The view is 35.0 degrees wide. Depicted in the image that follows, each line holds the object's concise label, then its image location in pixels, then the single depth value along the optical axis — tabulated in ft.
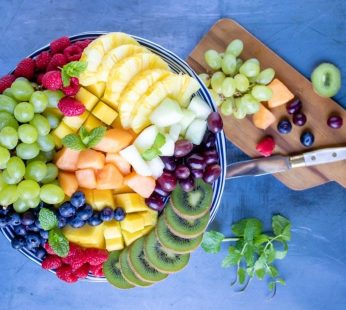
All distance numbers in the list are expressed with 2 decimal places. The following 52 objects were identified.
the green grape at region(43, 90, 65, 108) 3.62
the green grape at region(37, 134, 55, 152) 3.61
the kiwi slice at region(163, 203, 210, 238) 3.84
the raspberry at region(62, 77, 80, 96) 3.53
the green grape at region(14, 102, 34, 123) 3.48
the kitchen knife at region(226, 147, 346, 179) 4.35
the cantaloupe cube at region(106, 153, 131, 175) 3.75
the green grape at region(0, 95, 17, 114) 3.51
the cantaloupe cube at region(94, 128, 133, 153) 3.64
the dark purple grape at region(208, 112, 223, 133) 3.74
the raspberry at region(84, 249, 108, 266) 3.80
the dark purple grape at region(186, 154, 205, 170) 3.77
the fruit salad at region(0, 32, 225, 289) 3.53
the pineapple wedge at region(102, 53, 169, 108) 3.47
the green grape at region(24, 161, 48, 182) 3.57
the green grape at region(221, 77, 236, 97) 4.08
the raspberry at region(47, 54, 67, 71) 3.60
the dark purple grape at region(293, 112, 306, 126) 4.34
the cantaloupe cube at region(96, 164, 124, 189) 3.72
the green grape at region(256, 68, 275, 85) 4.18
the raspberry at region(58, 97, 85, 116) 3.48
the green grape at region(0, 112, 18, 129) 3.50
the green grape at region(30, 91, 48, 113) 3.50
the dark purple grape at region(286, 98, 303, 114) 4.32
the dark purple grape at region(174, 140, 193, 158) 3.69
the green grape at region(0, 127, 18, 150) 3.45
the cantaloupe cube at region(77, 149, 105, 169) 3.69
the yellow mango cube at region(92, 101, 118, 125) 3.64
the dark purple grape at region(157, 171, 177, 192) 3.81
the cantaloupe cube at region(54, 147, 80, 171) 3.73
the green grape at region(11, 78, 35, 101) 3.54
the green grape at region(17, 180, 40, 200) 3.54
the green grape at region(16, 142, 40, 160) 3.52
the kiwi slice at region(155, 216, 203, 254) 3.90
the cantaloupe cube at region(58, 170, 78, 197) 3.71
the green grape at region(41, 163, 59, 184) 3.70
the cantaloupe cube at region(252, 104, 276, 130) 4.34
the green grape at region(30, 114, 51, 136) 3.51
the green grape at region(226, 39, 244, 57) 4.21
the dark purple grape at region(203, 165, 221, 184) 3.78
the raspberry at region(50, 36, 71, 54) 3.76
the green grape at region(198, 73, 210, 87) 4.29
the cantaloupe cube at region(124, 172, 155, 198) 3.74
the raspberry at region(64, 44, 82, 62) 3.67
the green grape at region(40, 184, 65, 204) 3.59
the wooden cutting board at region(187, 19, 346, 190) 4.38
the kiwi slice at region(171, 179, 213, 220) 3.84
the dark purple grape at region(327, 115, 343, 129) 4.29
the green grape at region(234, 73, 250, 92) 4.11
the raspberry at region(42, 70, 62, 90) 3.50
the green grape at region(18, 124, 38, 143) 3.46
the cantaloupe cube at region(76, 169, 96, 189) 3.72
